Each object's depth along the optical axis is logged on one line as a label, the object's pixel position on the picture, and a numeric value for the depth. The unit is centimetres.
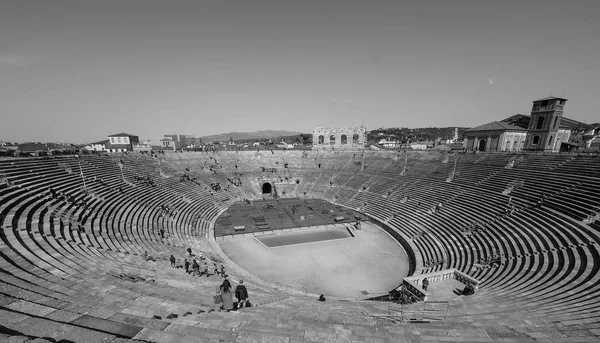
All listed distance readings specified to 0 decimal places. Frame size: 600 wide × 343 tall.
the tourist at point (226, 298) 848
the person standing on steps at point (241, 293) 910
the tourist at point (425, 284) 1416
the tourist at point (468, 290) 1357
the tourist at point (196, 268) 1516
